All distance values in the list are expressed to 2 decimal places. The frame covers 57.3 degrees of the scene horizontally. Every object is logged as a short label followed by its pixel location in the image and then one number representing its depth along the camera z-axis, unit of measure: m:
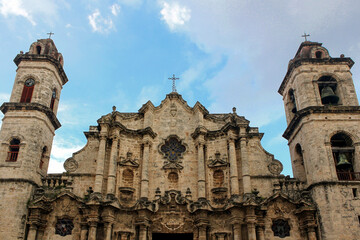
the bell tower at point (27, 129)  17.33
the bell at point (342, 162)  17.88
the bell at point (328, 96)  19.98
